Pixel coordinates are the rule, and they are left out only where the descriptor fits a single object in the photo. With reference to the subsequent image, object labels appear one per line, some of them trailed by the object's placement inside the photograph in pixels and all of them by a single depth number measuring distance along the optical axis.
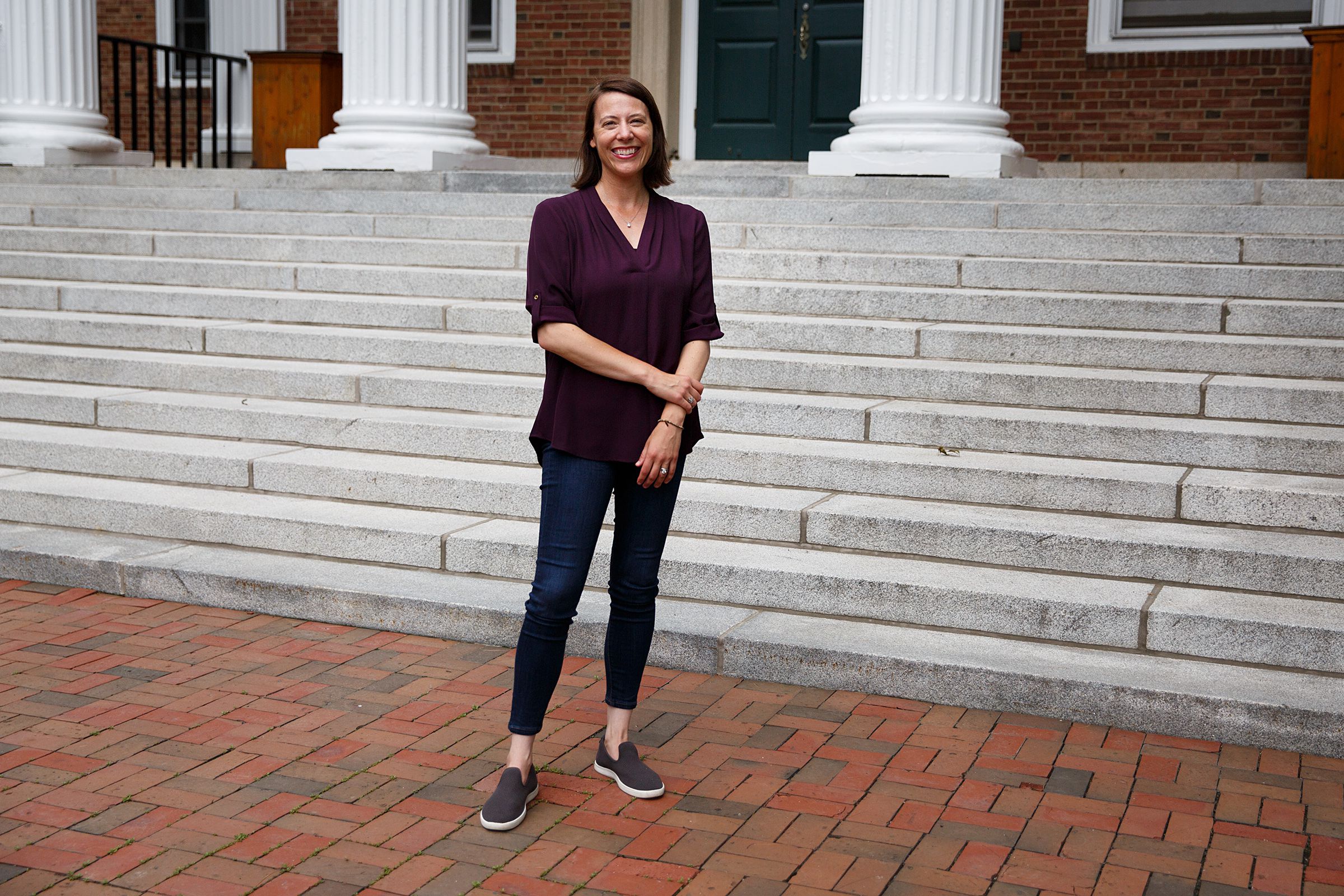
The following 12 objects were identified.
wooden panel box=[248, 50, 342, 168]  12.16
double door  12.08
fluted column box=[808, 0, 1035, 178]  8.54
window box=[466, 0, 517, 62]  13.40
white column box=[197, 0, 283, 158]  14.07
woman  3.39
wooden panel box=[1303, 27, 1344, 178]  8.95
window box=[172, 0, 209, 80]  14.63
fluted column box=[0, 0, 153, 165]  10.96
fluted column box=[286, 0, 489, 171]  9.77
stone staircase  4.59
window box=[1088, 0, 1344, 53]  10.65
